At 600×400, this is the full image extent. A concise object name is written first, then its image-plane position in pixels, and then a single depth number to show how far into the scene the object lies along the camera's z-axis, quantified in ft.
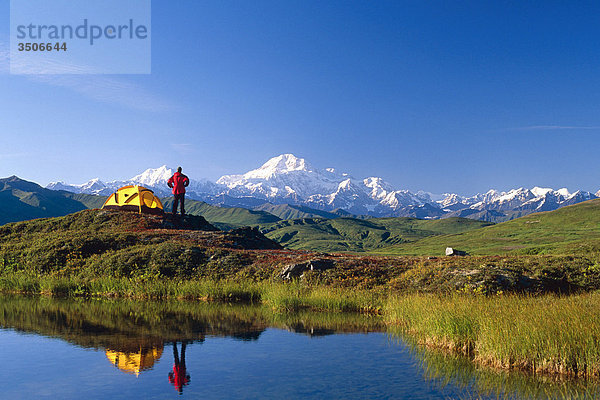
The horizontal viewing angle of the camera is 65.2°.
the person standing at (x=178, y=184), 160.74
